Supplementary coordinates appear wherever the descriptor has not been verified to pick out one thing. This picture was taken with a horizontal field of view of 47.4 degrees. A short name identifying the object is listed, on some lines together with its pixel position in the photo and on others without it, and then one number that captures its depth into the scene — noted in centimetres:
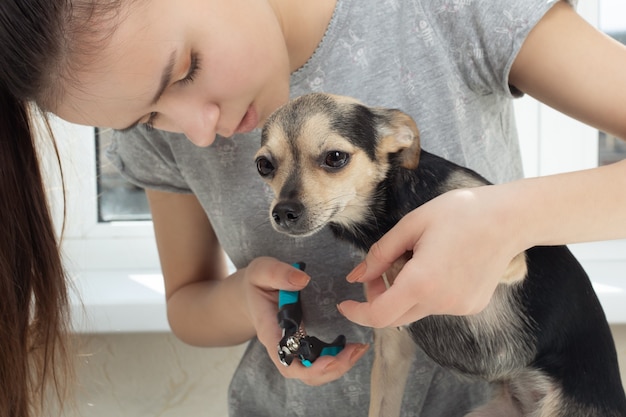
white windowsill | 134
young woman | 64
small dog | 69
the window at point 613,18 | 147
